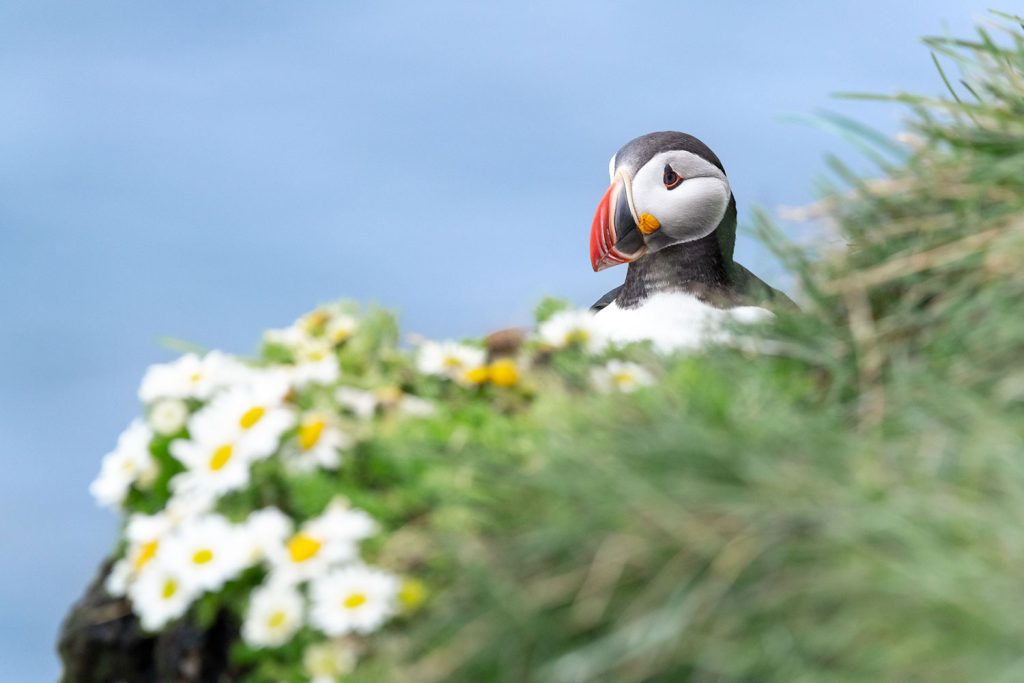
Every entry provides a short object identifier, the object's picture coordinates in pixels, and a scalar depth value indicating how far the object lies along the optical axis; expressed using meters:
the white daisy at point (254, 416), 5.46
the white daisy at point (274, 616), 4.92
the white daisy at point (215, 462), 5.38
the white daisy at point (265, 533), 5.15
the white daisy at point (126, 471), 6.15
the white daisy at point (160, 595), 5.16
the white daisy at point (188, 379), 6.41
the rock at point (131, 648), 5.53
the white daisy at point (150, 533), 5.52
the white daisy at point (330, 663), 4.80
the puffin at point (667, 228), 10.91
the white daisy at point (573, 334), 7.02
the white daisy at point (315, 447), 5.46
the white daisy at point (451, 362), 6.69
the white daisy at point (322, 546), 4.92
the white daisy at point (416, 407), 6.01
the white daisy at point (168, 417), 6.20
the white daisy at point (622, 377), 5.97
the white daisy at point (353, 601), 4.69
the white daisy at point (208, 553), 5.09
